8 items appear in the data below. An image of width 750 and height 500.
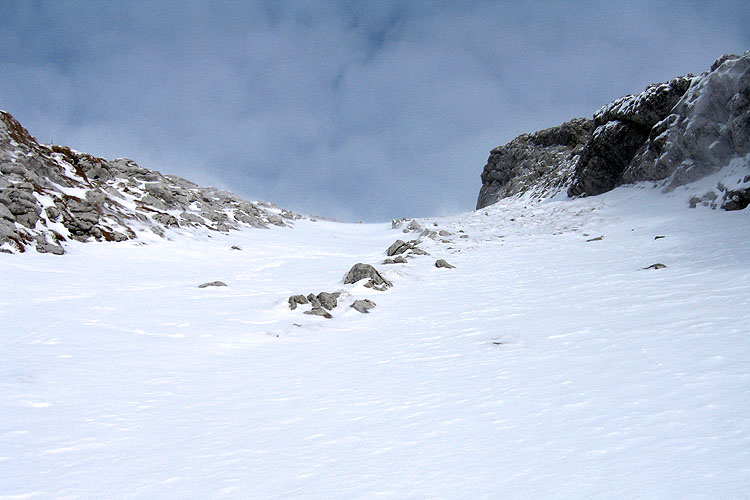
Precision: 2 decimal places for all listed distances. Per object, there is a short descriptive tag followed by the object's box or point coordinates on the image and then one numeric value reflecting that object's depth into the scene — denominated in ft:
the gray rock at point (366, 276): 49.52
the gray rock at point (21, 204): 59.16
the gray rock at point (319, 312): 38.95
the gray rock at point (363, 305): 40.55
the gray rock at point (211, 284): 49.37
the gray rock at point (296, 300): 40.75
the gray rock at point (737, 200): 62.64
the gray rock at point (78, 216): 67.46
